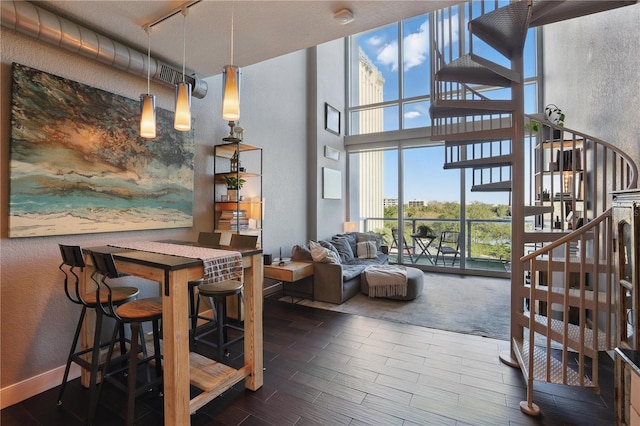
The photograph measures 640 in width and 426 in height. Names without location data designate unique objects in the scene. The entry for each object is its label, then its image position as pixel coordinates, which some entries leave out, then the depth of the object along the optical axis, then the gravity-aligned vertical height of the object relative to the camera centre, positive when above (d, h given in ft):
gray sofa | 12.83 -2.71
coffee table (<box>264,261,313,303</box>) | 12.20 -2.45
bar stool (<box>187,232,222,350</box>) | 8.54 -2.39
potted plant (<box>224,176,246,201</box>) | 10.76 +1.13
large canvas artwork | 6.34 +1.36
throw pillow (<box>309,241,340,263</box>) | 13.12 -1.82
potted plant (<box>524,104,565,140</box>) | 11.80 +4.05
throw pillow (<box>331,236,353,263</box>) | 16.47 -1.89
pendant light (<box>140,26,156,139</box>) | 6.22 +2.16
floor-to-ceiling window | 18.21 +3.63
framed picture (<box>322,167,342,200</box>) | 18.25 +2.16
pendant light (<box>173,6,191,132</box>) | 5.92 +2.24
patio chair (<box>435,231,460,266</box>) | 18.86 -1.94
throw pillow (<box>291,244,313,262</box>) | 13.76 -1.84
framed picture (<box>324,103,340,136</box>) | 18.75 +6.58
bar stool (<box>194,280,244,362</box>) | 7.39 -2.09
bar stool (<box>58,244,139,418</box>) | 5.71 -1.94
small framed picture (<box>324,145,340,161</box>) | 18.65 +4.26
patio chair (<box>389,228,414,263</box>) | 20.20 -2.04
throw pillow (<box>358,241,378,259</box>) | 17.65 -2.11
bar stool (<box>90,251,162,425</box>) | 5.32 -1.98
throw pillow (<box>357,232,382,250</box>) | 18.67 -1.44
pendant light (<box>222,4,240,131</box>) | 5.53 +2.36
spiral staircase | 6.21 +0.89
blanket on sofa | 13.10 -3.05
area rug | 10.37 -3.91
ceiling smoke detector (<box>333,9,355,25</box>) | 6.45 +4.62
